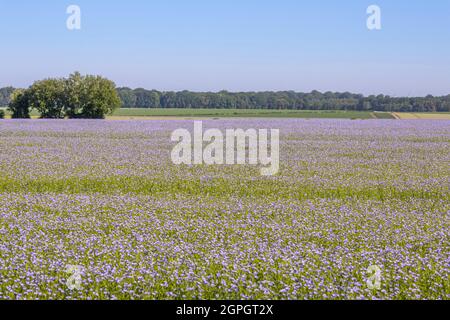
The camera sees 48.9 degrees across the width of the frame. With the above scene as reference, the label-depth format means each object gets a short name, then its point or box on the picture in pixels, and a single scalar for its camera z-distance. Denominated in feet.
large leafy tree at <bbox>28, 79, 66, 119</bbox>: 181.78
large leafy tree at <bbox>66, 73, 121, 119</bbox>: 179.11
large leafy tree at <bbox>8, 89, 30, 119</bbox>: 186.60
